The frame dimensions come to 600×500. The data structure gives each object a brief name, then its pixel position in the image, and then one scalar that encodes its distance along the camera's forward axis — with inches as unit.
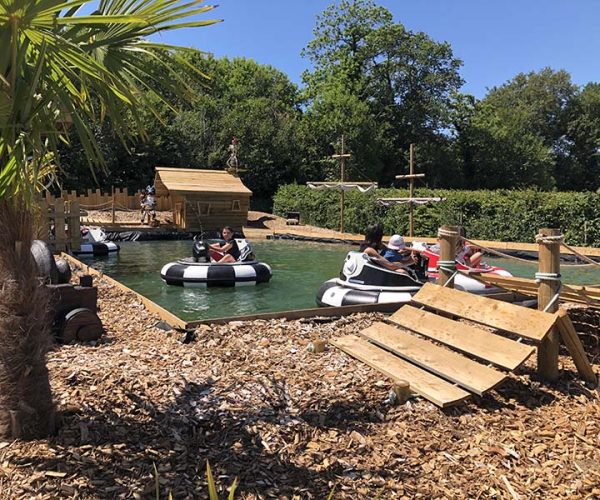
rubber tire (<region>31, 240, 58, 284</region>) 251.8
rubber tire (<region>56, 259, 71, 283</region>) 294.2
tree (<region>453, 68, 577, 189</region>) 1829.5
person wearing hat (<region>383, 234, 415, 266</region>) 398.3
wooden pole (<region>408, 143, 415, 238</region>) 883.0
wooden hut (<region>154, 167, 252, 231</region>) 1071.0
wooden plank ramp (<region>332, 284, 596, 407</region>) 176.7
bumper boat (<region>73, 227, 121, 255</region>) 758.5
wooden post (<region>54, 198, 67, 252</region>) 554.6
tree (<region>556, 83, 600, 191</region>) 2064.5
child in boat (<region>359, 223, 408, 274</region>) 382.3
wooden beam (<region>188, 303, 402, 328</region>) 265.4
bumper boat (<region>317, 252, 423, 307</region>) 364.2
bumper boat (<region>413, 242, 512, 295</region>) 406.3
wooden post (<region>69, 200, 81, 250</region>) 564.7
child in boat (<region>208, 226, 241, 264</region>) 535.8
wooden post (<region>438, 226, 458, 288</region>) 233.8
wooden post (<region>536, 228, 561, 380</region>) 197.2
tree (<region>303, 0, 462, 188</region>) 1759.4
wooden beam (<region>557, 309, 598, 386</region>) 188.9
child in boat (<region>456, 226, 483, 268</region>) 422.9
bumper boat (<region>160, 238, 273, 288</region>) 505.4
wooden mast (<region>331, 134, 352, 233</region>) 1064.8
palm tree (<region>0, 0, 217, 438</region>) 94.3
